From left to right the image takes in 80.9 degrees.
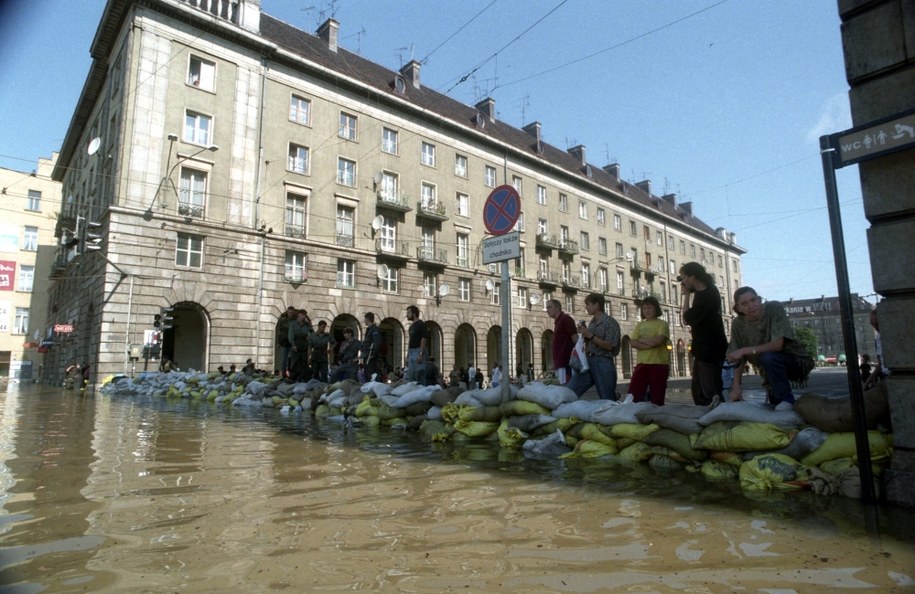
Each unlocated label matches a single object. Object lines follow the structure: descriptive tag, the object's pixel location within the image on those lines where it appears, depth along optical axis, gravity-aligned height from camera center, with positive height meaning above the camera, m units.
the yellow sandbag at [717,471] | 4.05 -0.85
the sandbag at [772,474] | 3.63 -0.80
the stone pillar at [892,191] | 3.35 +1.07
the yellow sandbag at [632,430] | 4.64 -0.62
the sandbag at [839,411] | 3.57 -0.37
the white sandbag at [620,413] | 4.85 -0.49
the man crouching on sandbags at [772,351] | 4.51 +0.06
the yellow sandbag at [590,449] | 4.88 -0.81
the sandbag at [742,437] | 3.88 -0.58
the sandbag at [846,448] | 3.42 -0.60
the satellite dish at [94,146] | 22.02 +9.15
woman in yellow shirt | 5.79 -0.01
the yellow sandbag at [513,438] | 5.58 -0.79
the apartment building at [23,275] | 44.66 +7.90
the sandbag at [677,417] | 4.41 -0.49
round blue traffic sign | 6.23 +1.80
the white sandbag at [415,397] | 7.12 -0.45
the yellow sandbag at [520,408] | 5.69 -0.50
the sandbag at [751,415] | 3.96 -0.43
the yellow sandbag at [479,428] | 6.04 -0.74
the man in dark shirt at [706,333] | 5.45 +0.26
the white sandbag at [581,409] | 5.22 -0.48
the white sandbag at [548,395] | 5.61 -0.36
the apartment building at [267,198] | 21.22 +8.00
